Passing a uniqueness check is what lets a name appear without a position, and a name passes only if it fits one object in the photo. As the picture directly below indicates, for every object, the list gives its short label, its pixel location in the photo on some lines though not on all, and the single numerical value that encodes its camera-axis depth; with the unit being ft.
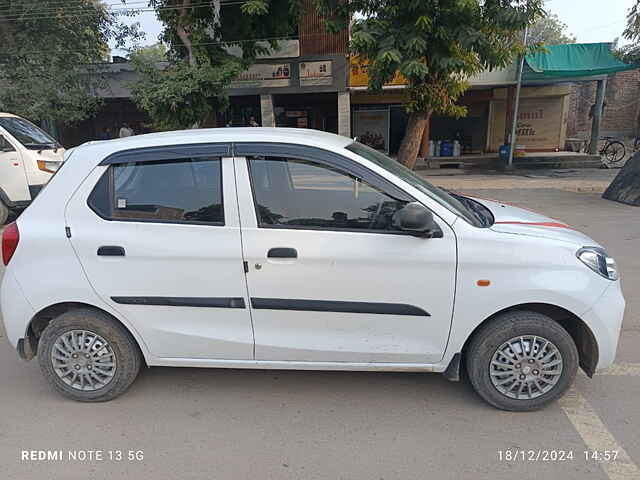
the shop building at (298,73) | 49.19
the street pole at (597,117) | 52.11
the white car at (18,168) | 26.35
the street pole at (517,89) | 49.00
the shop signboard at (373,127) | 61.36
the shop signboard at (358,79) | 47.60
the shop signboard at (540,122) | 61.57
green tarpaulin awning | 46.09
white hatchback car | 8.80
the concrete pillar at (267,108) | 50.62
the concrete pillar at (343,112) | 49.67
